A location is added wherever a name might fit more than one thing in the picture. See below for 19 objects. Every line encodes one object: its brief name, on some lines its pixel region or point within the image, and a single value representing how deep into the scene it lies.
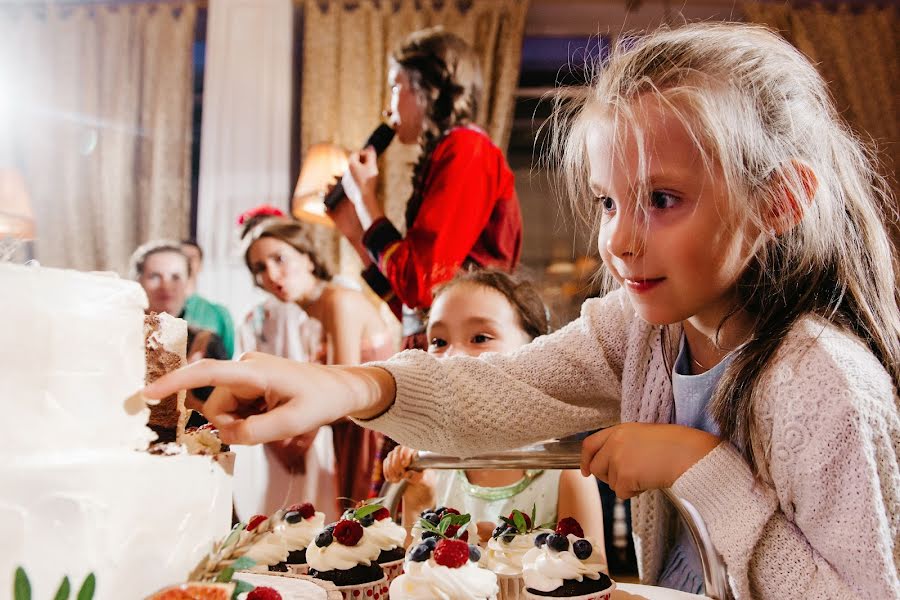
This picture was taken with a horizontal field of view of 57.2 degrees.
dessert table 0.85
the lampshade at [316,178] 3.50
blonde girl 0.79
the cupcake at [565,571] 0.94
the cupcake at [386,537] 1.10
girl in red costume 2.11
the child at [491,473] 1.80
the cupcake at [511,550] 1.02
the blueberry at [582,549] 0.96
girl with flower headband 3.18
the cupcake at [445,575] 0.83
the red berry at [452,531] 1.00
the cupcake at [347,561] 1.04
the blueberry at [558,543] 0.96
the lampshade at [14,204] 3.46
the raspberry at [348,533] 1.06
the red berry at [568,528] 1.03
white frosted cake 0.57
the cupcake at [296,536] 1.11
